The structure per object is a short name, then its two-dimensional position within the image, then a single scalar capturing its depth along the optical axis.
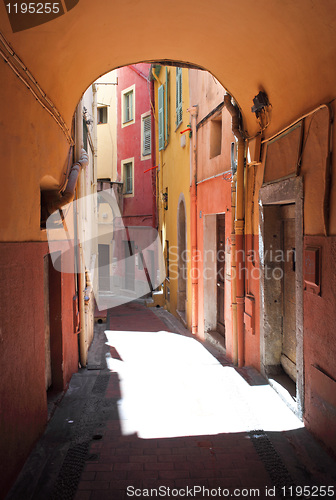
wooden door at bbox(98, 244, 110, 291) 22.67
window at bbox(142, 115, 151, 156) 19.92
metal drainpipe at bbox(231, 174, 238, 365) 6.76
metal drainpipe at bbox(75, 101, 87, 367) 6.83
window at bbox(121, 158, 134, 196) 21.28
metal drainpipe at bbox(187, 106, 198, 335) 9.84
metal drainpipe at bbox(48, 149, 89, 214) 5.07
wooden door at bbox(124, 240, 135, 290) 21.06
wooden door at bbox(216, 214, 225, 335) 8.70
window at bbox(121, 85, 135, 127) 21.14
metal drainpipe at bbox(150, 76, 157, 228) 17.94
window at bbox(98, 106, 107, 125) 23.12
